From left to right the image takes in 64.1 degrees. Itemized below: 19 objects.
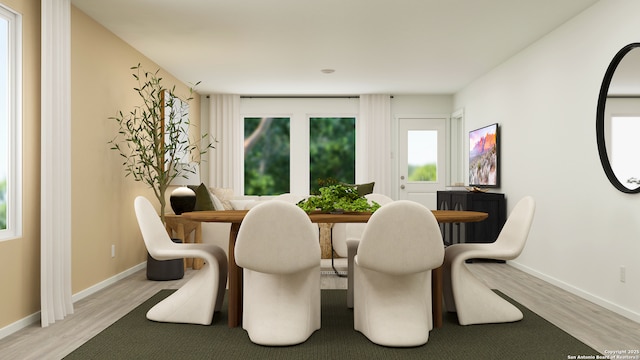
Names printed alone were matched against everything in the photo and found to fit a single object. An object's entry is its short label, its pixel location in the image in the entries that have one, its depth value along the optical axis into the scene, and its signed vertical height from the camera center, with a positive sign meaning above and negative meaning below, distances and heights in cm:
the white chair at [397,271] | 278 -53
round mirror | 363 +41
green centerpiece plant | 340 -17
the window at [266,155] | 1084 +46
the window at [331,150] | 1151 +59
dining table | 314 -33
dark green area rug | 271 -95
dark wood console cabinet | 609 -46
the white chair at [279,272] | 279 -55
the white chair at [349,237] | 368 -53
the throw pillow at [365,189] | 618 -16
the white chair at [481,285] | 334 -72
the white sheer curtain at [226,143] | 848 +56
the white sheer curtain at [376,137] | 848 +65
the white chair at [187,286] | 333 -73
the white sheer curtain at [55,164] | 349 +9
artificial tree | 513 +36
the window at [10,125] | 329 +34
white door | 858 +31
